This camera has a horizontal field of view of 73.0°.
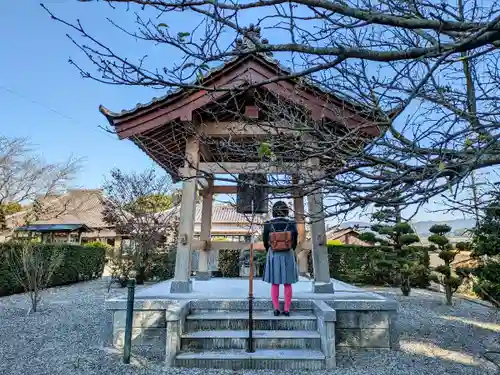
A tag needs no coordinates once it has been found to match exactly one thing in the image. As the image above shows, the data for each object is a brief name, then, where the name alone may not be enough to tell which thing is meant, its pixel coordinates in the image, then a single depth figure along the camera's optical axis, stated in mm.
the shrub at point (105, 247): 14720
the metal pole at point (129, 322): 3783
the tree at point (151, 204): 13555
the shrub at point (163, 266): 13096
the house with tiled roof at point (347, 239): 17766
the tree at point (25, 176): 18078
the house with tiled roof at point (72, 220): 20375
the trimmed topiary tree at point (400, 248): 10062
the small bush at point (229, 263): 13512
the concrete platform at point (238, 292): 4711
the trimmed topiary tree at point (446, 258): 8617
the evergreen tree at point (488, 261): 5946
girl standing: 4297
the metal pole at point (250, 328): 3824
